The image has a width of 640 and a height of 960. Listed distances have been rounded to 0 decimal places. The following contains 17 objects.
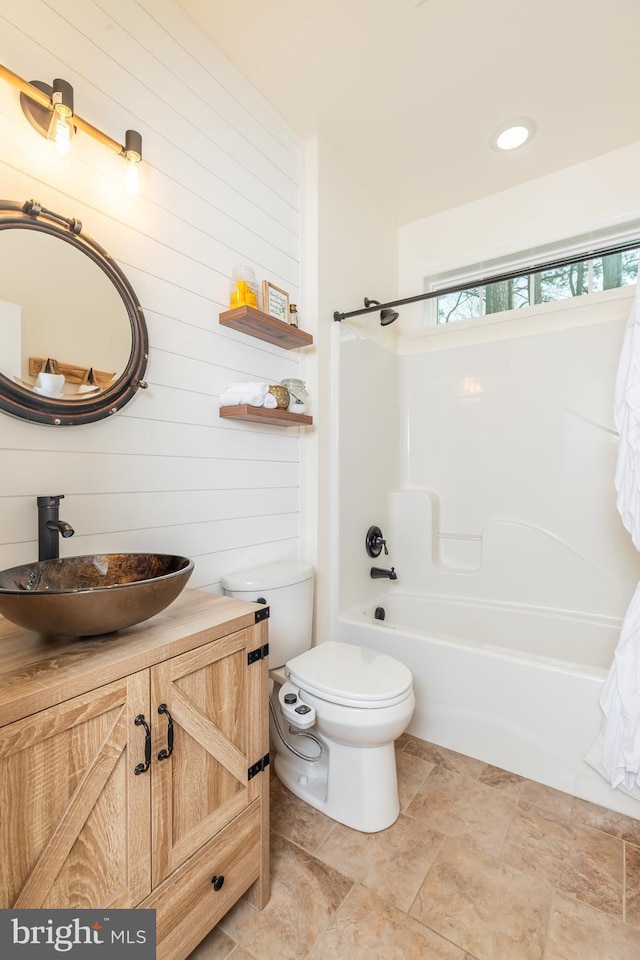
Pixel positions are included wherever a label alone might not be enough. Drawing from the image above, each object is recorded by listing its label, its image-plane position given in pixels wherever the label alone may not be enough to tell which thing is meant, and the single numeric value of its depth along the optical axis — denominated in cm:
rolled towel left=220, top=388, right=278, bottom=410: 166
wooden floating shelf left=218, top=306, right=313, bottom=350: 165
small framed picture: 182
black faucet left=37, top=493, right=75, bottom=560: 111
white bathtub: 162
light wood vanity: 73
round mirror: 110
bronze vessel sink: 81
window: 234
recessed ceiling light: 209
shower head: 250
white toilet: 142
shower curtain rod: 164
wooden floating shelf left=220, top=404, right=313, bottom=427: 165
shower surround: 189
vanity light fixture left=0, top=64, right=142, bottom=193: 110
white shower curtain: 145
